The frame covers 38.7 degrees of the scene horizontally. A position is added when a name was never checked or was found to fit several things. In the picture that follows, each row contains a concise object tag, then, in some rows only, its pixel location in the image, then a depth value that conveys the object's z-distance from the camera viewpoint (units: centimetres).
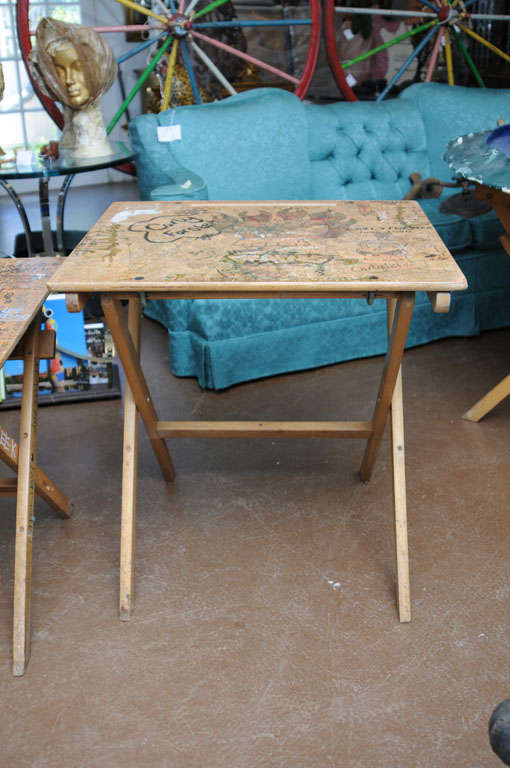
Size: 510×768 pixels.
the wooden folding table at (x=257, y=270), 148
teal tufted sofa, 276
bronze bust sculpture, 275
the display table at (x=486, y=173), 209
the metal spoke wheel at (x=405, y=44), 416
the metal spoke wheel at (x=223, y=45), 368
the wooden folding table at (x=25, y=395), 157
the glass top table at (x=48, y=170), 274
